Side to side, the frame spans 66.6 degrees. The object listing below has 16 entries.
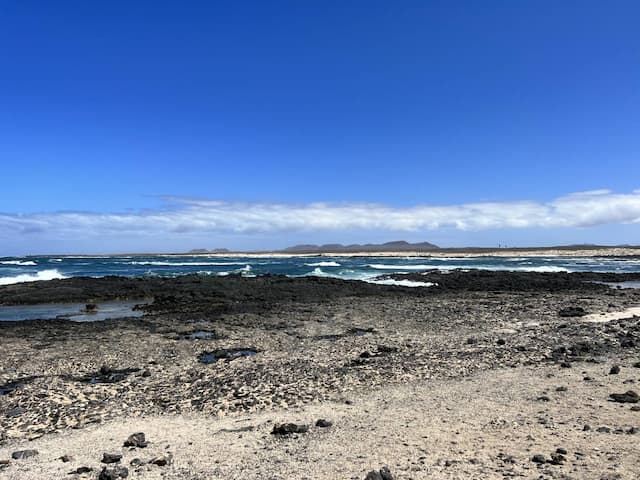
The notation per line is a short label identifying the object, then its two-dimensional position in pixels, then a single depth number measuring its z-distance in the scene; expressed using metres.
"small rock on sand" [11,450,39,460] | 6.74
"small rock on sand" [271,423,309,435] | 7.23
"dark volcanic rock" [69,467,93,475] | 6.06
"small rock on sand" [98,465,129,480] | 5.76
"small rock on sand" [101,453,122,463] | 6.35
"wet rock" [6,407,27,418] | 8.69
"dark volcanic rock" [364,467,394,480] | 5.36
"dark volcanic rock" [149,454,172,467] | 6.26
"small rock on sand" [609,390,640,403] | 7.99
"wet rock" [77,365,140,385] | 10.97
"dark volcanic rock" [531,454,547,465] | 5.77
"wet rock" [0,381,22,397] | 10.15
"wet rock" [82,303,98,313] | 23.99
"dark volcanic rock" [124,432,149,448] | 6.93
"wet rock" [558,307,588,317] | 19.33
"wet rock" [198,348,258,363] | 12.88
